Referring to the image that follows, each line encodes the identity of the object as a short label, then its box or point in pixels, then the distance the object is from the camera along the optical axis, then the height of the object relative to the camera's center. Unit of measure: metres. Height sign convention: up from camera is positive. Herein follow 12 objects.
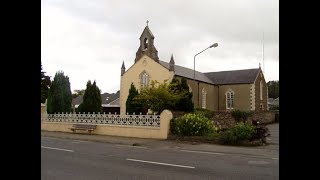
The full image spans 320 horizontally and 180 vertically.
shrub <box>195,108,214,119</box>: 25.64 -0.77
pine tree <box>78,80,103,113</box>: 29.80 +0.27
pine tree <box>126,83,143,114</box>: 30.29 -0.07
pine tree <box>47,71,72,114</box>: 29.84 +0.68
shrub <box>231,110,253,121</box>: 30.17 -0.97
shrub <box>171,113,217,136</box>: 18.50 -1.20
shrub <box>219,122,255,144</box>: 16.62 -1.48
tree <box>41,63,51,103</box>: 54.98 +3.27
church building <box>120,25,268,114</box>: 46.06 +3.44
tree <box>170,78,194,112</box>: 26.92 +0.20
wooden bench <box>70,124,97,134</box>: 22.25 -1.56
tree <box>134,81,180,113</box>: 26.43 +0.58
